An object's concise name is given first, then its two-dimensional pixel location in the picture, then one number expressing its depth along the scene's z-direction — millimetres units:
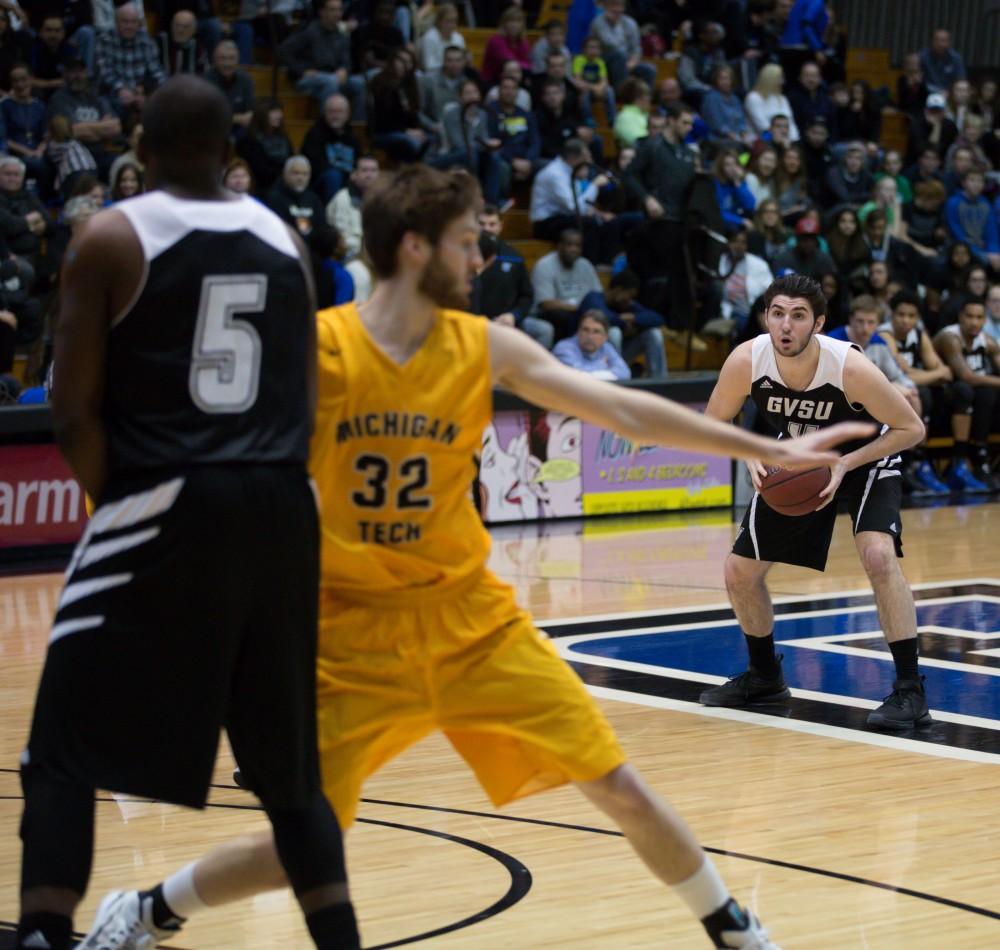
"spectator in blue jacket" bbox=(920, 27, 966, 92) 20906
